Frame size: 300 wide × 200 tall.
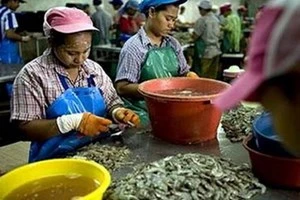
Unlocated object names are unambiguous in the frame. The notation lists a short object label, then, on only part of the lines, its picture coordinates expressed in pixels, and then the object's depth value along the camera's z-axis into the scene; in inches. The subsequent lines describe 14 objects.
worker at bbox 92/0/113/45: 305.9
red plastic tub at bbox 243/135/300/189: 56.9
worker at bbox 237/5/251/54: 347.3
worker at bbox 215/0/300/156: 17.2
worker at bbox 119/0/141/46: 299.3
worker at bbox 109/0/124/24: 363.7
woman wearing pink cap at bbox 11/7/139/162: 76.7
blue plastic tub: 56.4
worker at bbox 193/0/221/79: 295.0
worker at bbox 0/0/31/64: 220.1
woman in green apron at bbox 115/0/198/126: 98.9
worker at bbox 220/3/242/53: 324.2
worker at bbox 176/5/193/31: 363.4
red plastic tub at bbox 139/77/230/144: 74.9
